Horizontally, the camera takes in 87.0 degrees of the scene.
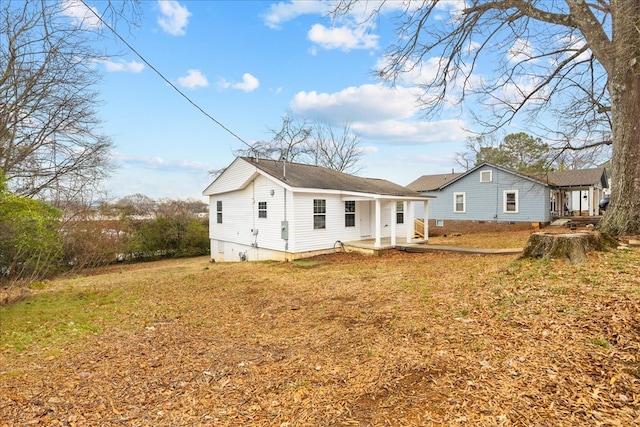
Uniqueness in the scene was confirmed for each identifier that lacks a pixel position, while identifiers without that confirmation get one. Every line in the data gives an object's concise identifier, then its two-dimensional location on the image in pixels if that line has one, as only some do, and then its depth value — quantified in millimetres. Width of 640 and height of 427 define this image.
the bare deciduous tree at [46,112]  8148
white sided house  12969
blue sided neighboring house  20812
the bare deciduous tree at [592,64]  7113
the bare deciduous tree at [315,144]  29609
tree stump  5730
